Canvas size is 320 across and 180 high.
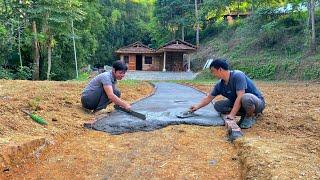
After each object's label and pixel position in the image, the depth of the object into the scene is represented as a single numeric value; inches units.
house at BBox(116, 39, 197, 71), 1076.2
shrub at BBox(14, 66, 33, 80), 687.0
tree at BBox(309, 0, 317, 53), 695.2
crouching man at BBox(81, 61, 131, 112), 178.1
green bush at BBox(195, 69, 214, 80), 761.5
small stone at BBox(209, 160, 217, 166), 114.2
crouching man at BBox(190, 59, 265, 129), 159.4
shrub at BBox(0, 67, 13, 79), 611.9
